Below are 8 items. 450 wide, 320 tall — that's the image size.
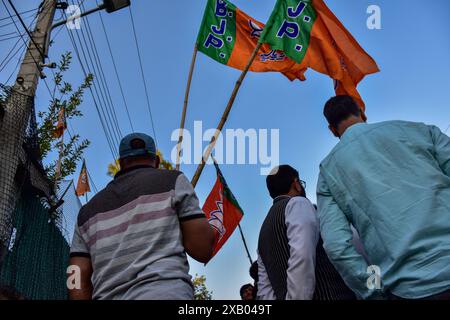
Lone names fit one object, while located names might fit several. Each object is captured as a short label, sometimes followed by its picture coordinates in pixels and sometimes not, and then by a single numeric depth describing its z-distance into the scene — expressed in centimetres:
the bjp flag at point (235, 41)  726
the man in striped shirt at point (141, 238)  218
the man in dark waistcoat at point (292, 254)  255
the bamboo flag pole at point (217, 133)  537
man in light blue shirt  198
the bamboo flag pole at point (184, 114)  548
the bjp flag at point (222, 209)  788
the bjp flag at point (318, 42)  600
